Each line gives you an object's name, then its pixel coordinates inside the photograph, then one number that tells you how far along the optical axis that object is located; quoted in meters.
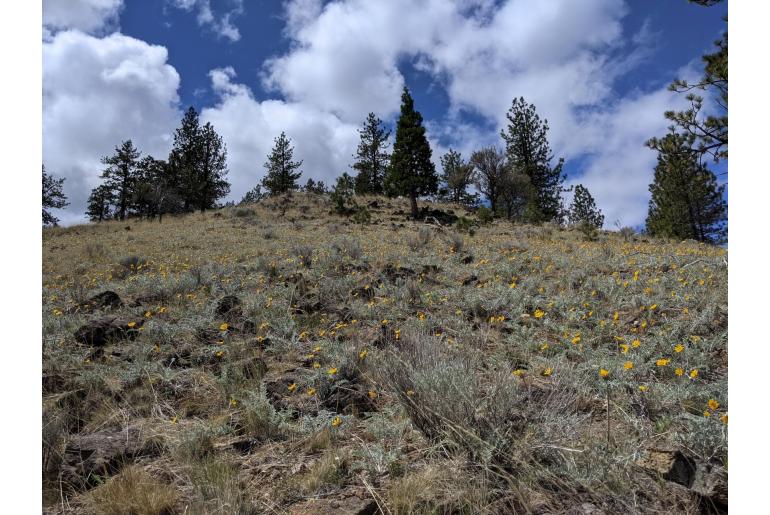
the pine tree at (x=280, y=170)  37.88
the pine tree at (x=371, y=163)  35.38
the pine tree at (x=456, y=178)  32.16
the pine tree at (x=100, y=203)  38.88
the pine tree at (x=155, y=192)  28.38
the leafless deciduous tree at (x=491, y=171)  29.66
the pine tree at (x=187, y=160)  34.00
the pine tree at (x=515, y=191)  28.73
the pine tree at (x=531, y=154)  29.72
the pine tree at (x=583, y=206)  36.94
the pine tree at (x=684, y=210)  22.58
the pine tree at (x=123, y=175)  37.75
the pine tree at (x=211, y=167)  36.69
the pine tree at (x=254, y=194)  46.34
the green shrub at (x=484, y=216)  19.89
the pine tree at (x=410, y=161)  26.27
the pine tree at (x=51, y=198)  34.12
